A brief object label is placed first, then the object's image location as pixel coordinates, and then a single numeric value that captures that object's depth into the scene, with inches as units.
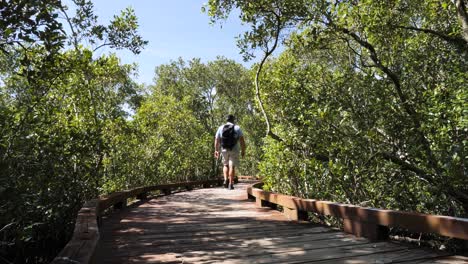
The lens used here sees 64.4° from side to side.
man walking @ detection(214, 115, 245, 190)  382.9
